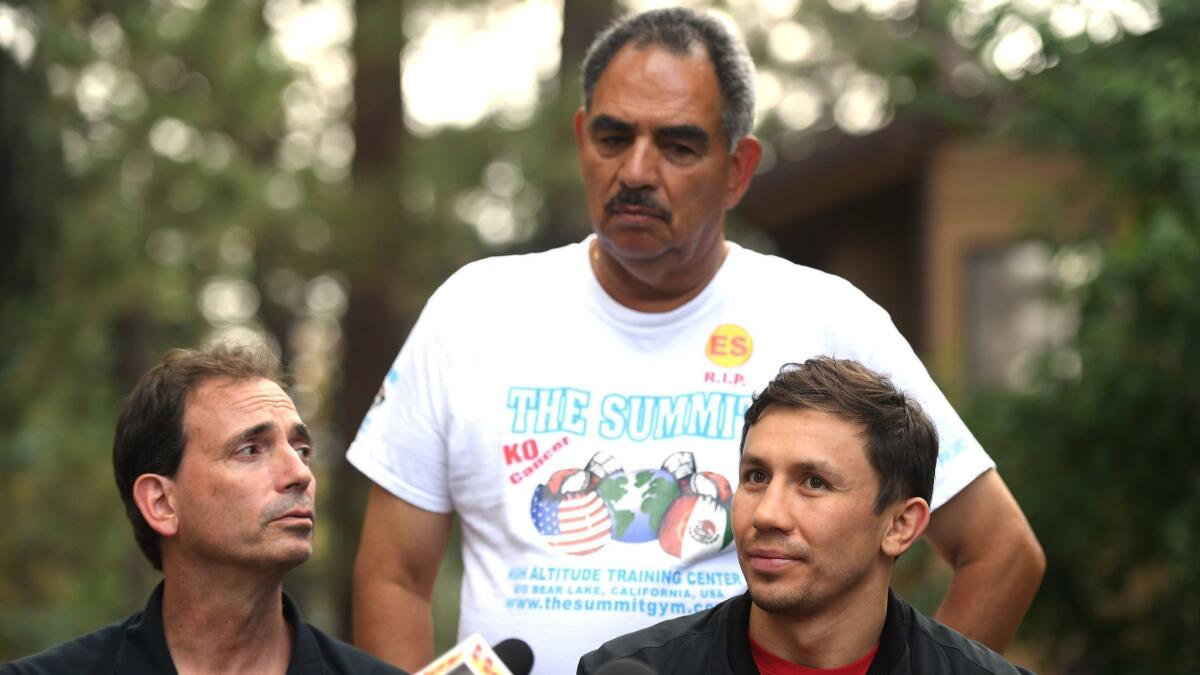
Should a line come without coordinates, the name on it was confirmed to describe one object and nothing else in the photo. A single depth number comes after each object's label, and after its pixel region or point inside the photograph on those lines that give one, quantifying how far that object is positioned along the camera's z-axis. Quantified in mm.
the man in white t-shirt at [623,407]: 4023
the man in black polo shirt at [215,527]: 3859
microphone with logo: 3027
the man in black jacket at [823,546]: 3479
